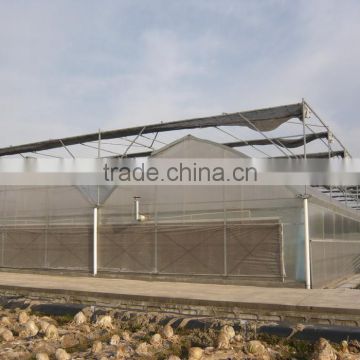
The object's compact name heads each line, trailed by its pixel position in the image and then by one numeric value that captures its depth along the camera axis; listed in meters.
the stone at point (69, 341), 8.90
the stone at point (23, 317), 10.63
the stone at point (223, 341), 8.30
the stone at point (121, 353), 7.89
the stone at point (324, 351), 7.46
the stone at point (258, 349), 7.85
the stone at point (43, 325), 9.57
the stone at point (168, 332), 9.04
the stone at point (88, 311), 10.76
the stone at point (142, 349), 8.16
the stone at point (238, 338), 8.69
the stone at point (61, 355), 7.91
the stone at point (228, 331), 8.68
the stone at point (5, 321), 10.47
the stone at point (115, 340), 8.83
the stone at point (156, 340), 8.66
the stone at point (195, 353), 7.80
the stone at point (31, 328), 9.59
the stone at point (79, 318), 10.39
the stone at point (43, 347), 8.41
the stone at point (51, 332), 9.18
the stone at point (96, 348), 8.31
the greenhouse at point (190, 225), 14.45
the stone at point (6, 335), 9.22
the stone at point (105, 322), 9.96
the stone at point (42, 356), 7.85
